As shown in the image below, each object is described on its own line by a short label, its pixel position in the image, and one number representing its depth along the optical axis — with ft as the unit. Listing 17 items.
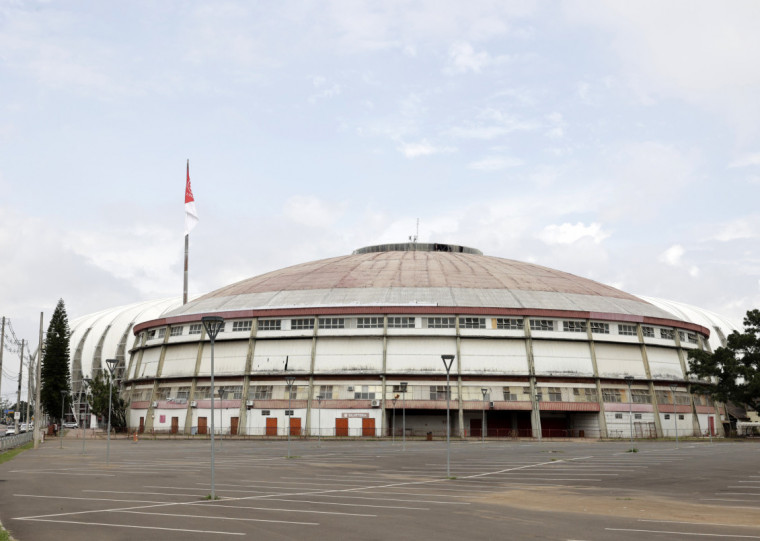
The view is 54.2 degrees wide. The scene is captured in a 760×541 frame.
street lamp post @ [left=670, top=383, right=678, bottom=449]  242.99
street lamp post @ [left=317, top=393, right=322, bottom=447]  231.91
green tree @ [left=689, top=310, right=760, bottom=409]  242.99
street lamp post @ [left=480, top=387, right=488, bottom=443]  233.66
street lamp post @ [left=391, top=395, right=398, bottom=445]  228.43
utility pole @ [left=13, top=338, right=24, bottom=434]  317.13
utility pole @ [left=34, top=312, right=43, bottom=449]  196.97
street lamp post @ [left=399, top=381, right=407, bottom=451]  216.33
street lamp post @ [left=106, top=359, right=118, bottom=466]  142.41
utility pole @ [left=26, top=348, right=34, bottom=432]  333.52
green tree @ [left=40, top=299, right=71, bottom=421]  346.74
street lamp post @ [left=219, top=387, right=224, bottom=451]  240.94
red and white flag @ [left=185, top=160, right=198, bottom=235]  355.97
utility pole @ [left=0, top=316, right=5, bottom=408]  247.27
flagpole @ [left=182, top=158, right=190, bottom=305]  356.18
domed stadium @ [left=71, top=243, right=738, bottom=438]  237.86
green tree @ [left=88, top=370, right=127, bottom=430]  287.48
